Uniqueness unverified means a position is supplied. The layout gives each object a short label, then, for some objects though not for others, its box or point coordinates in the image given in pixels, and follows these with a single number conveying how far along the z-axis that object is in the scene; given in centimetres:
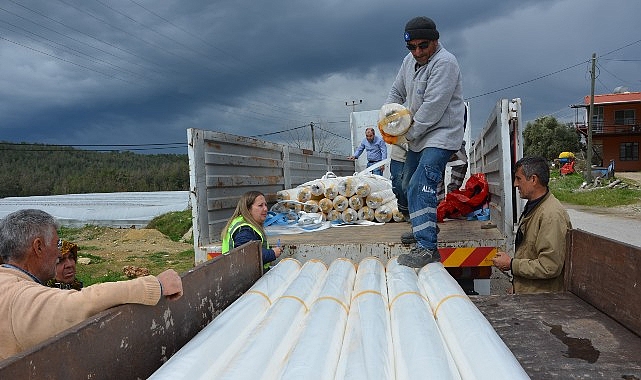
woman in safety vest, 384
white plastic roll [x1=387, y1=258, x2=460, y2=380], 172
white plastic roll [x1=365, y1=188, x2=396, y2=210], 571
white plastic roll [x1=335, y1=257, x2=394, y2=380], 176
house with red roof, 4712
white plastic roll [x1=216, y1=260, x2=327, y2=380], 176
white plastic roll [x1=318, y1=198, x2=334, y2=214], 580
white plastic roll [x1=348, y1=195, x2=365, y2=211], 571
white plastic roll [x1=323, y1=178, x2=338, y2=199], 586
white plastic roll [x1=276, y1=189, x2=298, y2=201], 602
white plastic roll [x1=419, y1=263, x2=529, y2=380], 170
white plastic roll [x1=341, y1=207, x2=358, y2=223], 569
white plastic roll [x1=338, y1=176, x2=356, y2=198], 575
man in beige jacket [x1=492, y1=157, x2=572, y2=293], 304
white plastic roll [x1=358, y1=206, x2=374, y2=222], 565
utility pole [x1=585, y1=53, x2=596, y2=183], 3234
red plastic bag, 514
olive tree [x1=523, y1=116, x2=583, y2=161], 5406
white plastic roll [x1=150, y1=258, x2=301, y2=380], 177
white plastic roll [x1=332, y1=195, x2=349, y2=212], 578
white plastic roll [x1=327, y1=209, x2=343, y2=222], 578
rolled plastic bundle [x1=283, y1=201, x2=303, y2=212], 591
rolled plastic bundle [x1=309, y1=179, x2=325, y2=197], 589
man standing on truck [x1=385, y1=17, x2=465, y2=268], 361
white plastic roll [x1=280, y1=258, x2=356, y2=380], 173
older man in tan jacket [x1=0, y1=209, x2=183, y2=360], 184
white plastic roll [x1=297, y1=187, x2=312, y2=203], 593
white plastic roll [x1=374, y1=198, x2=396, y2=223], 553
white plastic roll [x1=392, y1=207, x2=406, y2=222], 546
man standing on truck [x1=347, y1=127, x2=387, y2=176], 988
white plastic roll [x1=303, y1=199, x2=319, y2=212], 584
